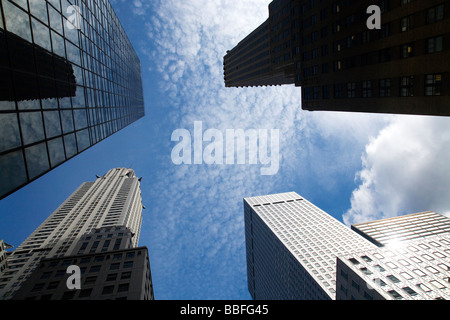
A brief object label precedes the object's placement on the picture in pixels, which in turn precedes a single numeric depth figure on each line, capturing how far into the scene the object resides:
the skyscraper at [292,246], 92.94
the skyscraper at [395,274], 48.47
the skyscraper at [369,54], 21.91
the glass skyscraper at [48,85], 13.70
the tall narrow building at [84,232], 54.89
